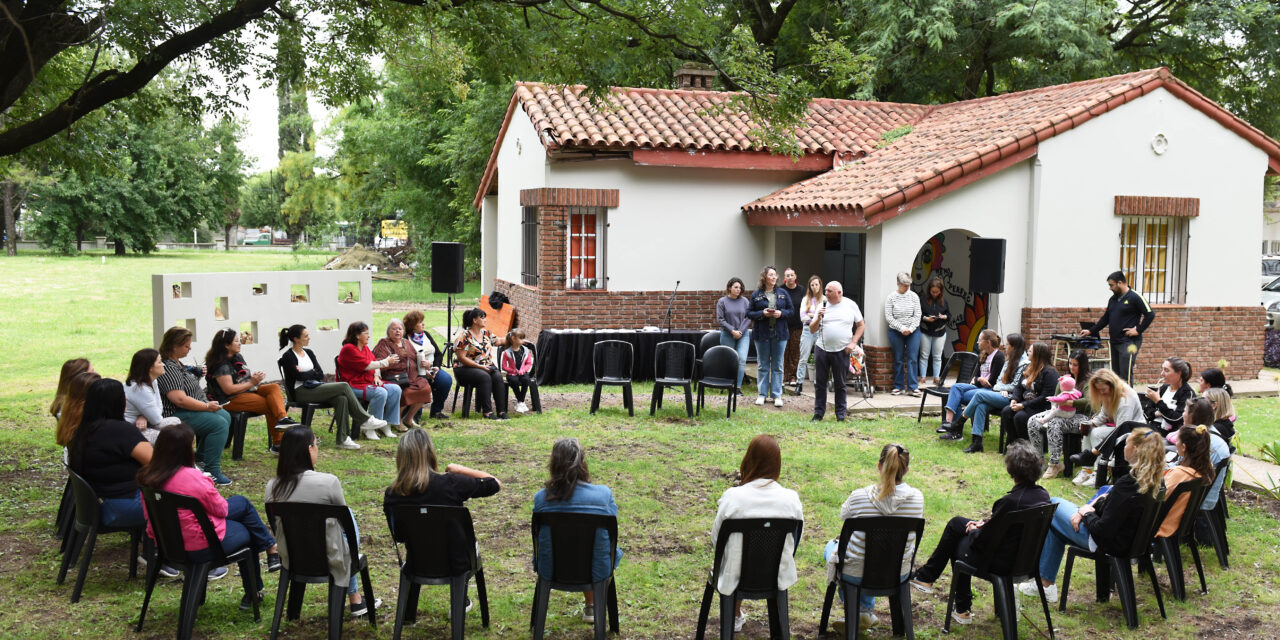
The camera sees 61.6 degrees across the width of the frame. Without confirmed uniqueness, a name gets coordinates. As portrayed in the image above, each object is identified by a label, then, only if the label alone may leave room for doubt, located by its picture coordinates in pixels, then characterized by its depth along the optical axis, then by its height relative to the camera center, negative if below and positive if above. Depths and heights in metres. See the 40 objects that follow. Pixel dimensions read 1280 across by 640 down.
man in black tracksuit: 12.30 -0.42
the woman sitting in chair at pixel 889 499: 5.54 -1.14
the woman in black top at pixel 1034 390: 9.55 -0.96
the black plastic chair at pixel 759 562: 5.15 -1.38
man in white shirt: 11.49 -0.67
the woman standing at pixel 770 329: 12.68 -0.61
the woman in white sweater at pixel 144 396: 7.49 -0.90
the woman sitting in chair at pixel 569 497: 5.30 -1.11
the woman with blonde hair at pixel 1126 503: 5.76 -1.18
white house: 13.72 +0.99
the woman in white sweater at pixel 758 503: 5.21 -1.11
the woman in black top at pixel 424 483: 5.37 -1.07
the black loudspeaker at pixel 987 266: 12.23 +0.19
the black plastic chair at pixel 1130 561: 5.82 -1.55
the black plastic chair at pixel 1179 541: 6.09 -1.48
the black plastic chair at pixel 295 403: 10.15 -1.26
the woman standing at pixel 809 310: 12.80 -0.37
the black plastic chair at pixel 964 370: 11.05 -0.91
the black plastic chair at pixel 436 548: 5.20 -1.35
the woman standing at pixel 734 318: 13.11 -0.49
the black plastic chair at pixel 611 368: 12.08 -1.06
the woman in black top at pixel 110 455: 6.12 -1.07
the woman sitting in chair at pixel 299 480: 5.41 -1.06
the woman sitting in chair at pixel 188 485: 5.42 -1.10
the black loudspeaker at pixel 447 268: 13.54 +0.06
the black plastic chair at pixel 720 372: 11.85 -1.05
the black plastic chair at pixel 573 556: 5.17 -1.37
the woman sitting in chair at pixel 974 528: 5.57 -1.32
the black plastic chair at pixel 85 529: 5.92 -1.48
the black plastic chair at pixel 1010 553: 5.44 -1.39
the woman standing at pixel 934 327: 13.47 -0.57
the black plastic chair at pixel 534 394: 12.08 -1.35
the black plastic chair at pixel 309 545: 5.18 -1.34
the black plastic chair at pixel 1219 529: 6.92 -1.57
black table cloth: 14.54 -1.04
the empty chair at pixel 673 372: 11.91 -1.08
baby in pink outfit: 9.02 -0.97
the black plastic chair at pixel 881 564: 5.25 -1.41
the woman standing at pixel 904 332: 13.15 -0.62
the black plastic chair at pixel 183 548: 5.29 -1.41
